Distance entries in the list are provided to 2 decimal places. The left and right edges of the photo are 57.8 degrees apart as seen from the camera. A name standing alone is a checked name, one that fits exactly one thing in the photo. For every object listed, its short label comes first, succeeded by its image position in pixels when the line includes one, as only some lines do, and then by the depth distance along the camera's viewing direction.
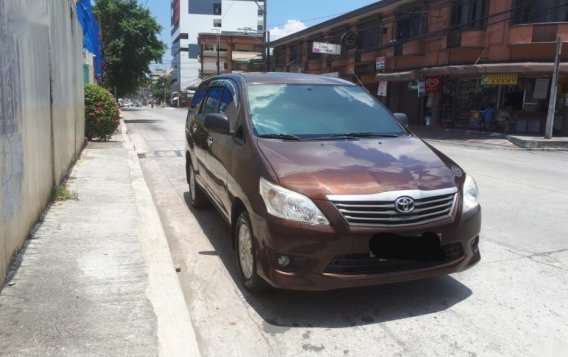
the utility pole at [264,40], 36.22
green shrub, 14.79
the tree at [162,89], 128.88
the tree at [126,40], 32.62
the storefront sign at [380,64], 29.97
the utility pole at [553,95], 18.42
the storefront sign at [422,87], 26.01
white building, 115.19
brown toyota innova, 3.55
